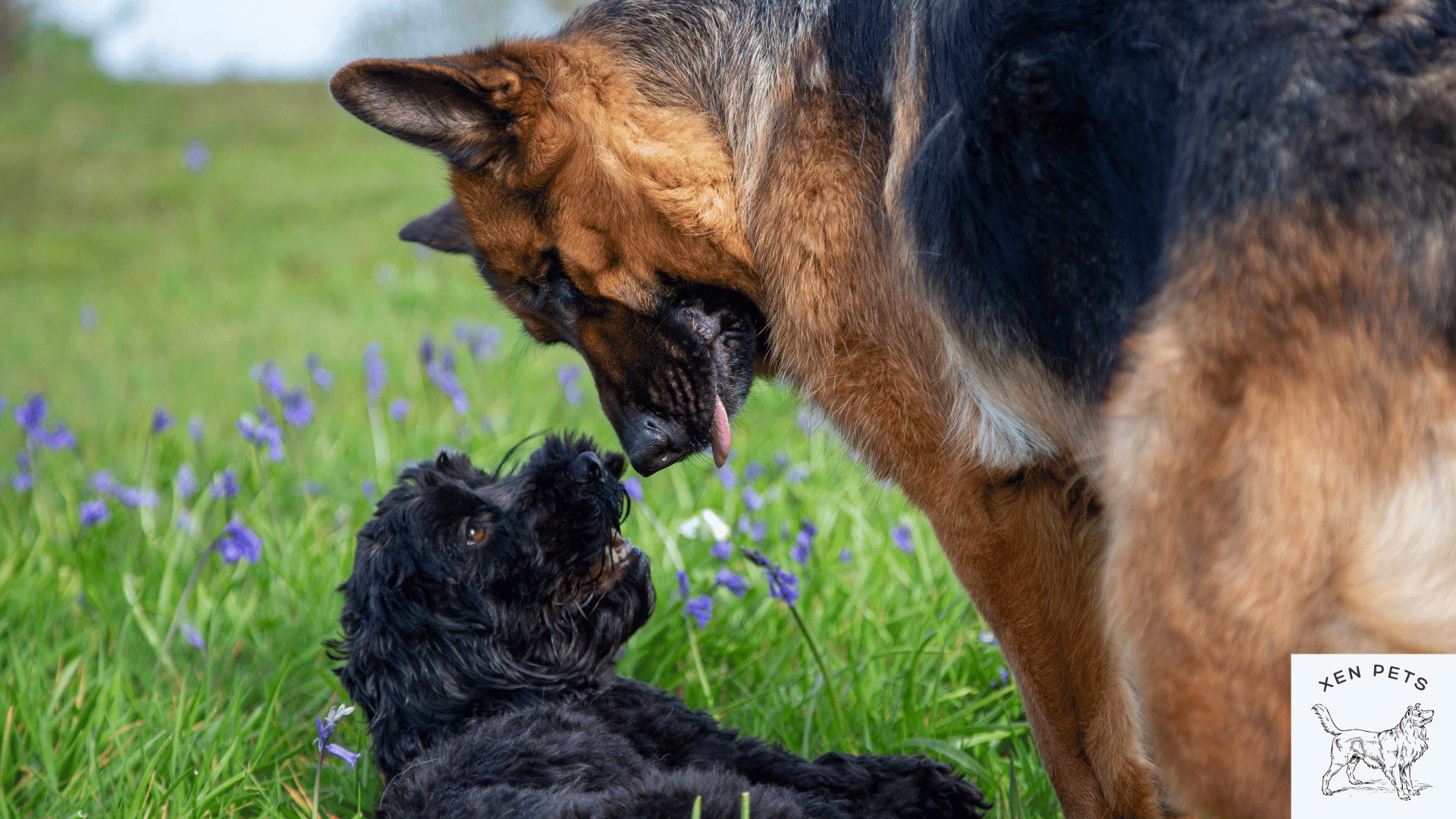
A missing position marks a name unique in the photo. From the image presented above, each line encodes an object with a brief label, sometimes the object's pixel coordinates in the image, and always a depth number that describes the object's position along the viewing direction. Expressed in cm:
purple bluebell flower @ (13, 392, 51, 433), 358
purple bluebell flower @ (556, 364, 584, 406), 508
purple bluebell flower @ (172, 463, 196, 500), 370
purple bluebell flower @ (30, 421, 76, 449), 363
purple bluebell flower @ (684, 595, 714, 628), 271
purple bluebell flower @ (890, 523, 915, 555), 326
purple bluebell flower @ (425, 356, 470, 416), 409
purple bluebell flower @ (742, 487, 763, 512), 340
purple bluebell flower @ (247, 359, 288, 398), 392
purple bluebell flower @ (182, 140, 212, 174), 717
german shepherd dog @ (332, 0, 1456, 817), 140
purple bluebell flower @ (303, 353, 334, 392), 443
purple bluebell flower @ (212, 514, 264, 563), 274
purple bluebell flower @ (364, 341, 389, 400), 437
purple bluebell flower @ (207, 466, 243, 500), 322
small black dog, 209
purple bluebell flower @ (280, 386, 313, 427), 365
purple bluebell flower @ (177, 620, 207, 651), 295
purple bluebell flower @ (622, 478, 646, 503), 311
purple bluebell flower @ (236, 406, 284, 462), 340
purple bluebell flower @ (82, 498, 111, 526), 330
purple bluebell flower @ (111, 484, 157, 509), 366
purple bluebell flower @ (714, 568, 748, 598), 274
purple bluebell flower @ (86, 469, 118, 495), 377
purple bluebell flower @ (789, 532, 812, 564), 296
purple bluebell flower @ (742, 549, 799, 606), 245
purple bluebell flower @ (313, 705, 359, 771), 200
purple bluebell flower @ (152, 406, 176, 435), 379
